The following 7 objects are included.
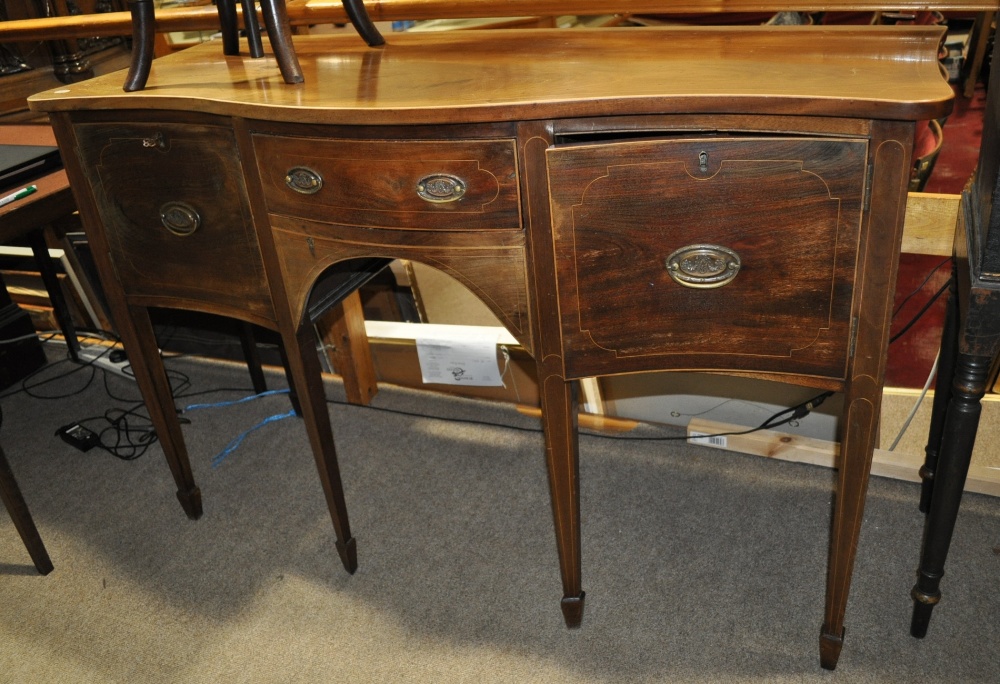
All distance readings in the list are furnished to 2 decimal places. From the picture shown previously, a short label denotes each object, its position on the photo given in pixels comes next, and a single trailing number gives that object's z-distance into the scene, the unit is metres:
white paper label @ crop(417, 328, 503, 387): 1.86
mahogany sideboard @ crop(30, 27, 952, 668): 0.90
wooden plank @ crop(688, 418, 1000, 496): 1.52
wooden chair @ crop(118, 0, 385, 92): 1.16
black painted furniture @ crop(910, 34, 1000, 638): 0.96
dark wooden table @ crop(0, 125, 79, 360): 1.42
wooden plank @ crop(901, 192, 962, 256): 1.34
